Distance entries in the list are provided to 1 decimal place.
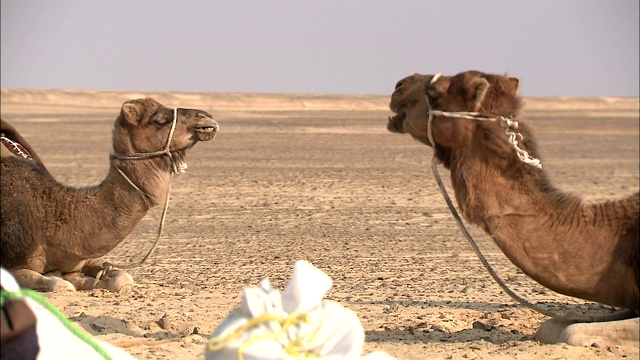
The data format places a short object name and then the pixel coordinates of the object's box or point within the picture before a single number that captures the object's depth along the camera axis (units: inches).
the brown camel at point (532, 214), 442.3
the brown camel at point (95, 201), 595.5
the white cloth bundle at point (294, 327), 286.8
